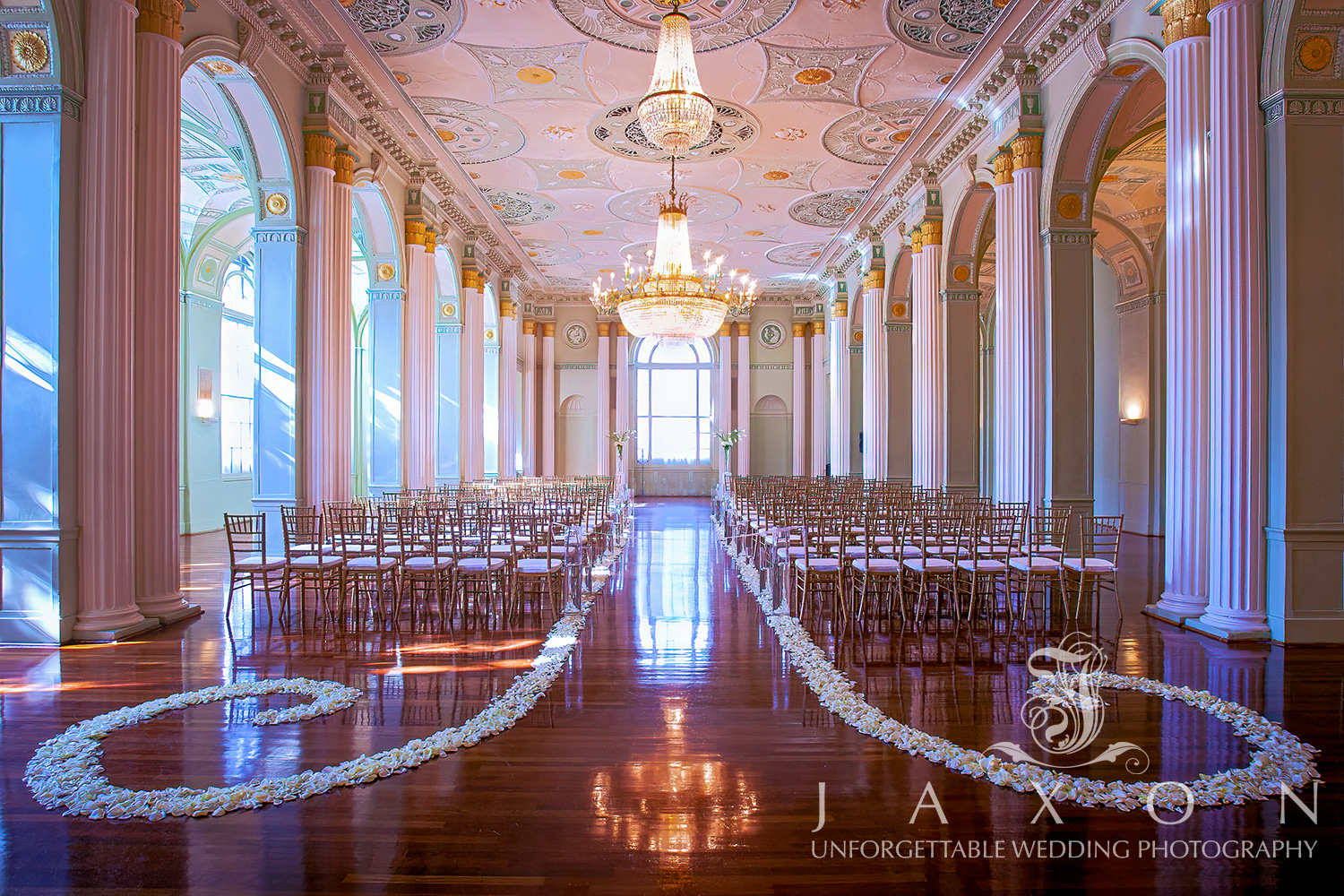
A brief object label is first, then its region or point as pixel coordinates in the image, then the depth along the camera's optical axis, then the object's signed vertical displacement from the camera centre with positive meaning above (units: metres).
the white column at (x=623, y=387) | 25.62 +2.46
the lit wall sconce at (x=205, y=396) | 15.20 +1.35
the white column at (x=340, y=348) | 9.66 +1.46
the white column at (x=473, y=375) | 16.27 +1.88
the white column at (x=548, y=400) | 25.58 +2.06
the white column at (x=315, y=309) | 9.37 +1.88
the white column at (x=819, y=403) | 24.94 +1.85
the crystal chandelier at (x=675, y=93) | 7.50 +3.60
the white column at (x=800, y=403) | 25.39 +1.88
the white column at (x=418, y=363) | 12.96 +1.73
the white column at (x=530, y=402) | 24.78 +1.95
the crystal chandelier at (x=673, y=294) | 11.32 +2.52
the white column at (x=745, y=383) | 25.42 +2.57
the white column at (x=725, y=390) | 25.48 +2.34
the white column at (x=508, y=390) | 20.95 +2.01
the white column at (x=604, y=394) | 25.22 +2.22
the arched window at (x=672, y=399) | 26.12 +2.11
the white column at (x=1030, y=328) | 9.23 +1.57
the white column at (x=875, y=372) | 16.22 +1.87
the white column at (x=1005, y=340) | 9.60 +1.49
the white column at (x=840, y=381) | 20.36 +2.11
